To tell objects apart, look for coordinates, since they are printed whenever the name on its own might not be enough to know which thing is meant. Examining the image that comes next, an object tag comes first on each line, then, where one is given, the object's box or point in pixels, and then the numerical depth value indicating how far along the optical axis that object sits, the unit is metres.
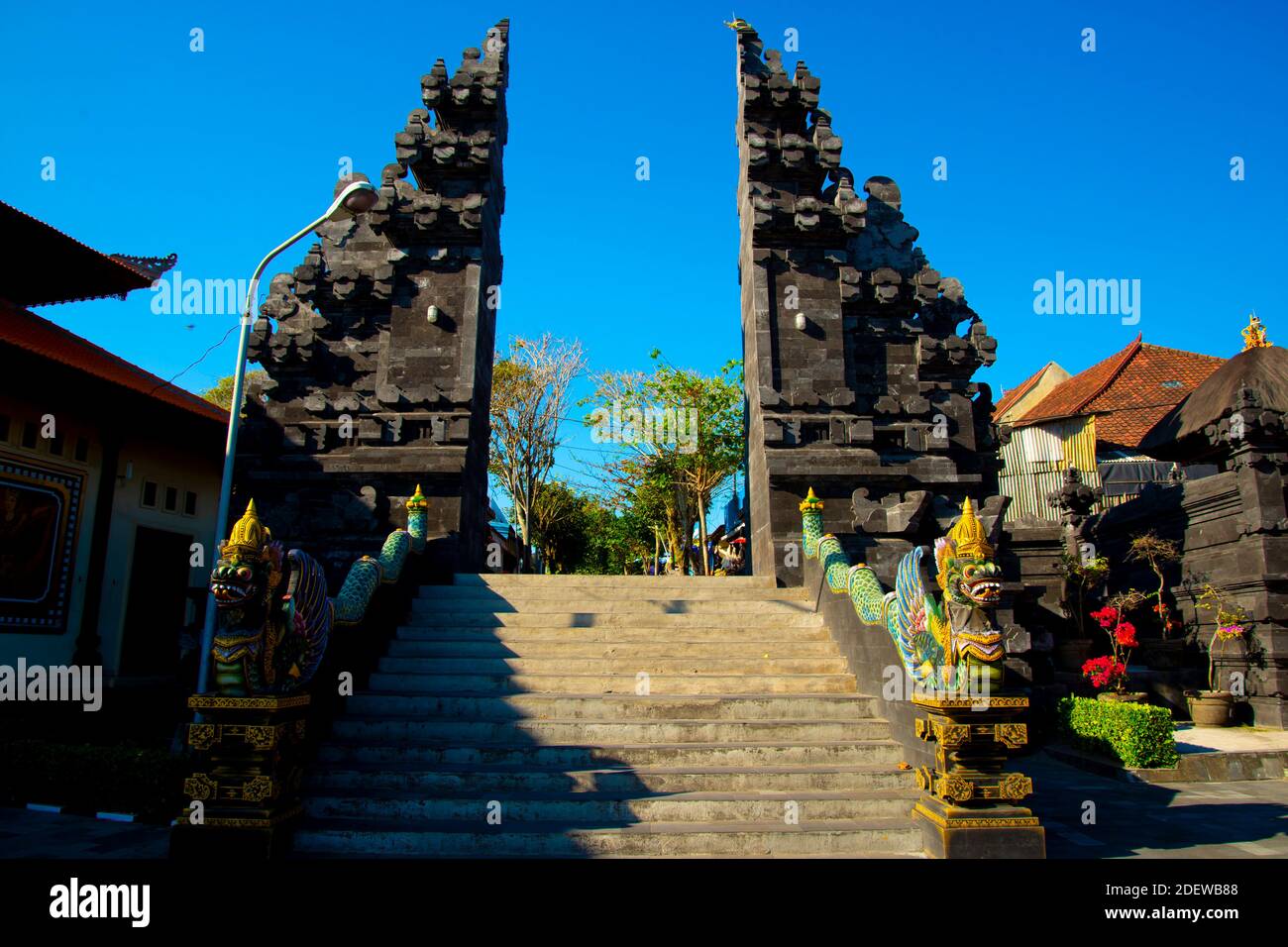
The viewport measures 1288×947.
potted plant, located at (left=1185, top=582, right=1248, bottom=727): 12.65
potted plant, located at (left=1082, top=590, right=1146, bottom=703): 11.91
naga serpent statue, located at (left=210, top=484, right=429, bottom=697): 6.47
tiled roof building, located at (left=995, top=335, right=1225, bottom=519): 26.58
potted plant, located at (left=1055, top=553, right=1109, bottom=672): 13.67
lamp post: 10.95
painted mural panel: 13.38
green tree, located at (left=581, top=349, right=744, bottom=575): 32.38
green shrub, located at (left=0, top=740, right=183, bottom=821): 8.23
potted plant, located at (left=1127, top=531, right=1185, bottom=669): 14.03
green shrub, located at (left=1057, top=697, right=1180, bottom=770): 9.76
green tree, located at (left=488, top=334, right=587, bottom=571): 30.55
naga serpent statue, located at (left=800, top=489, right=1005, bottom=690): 6.62
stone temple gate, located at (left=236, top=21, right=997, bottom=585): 14.52
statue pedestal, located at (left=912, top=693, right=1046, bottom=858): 6.26
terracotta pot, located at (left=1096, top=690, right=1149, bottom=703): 11.84
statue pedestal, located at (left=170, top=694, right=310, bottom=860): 6.28
